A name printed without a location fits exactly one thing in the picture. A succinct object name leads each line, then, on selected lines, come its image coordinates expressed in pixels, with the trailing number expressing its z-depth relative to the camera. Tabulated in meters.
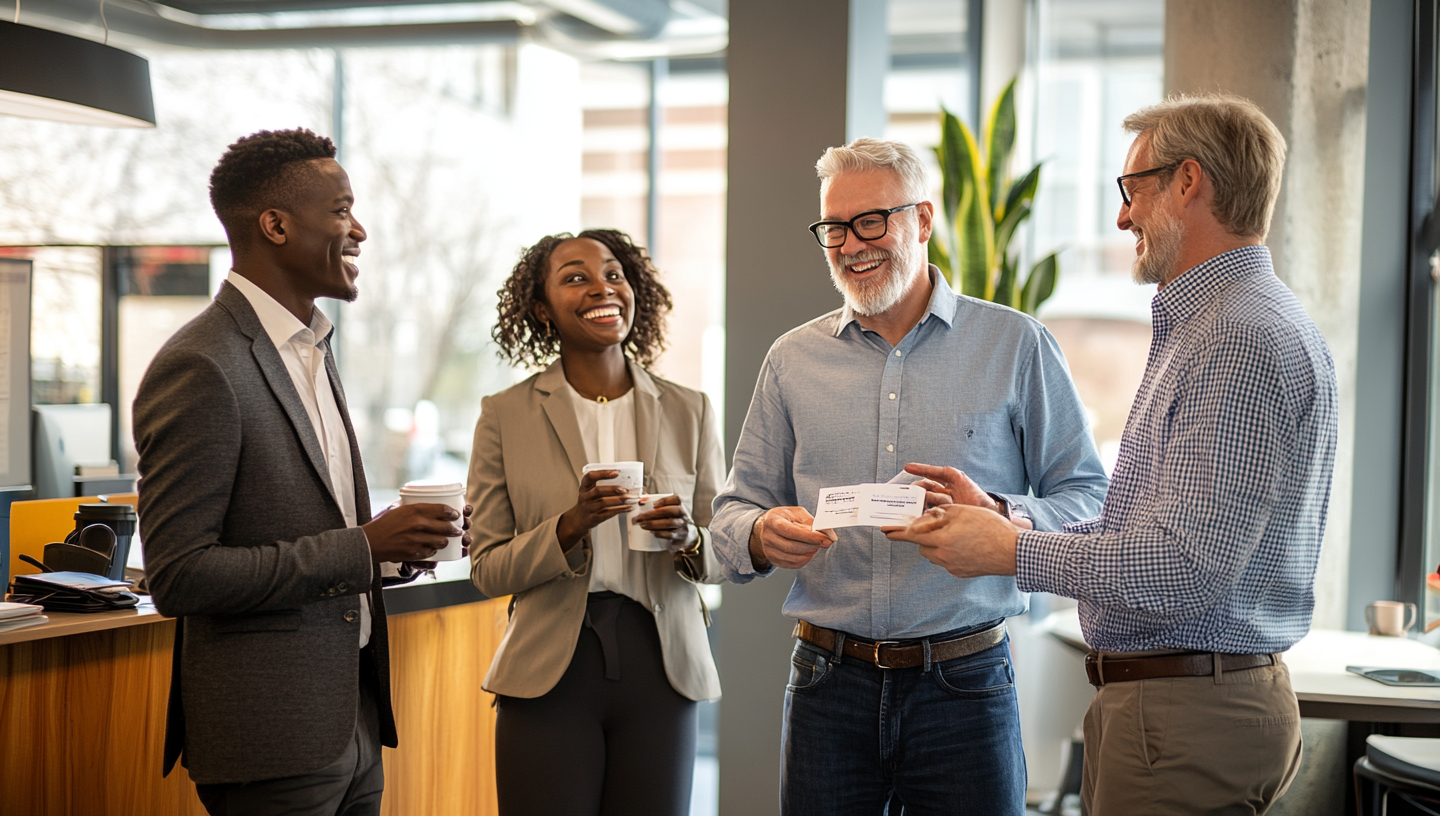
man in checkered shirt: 1.38
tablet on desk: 2.53
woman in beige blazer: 2.17
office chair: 2.36
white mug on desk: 3.21
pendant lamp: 3.52
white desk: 2.40
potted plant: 4.11
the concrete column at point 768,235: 3.03
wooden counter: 2.35
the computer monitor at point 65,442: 3.80
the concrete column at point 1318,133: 3.49
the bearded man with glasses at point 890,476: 1.83
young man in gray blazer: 1.56
